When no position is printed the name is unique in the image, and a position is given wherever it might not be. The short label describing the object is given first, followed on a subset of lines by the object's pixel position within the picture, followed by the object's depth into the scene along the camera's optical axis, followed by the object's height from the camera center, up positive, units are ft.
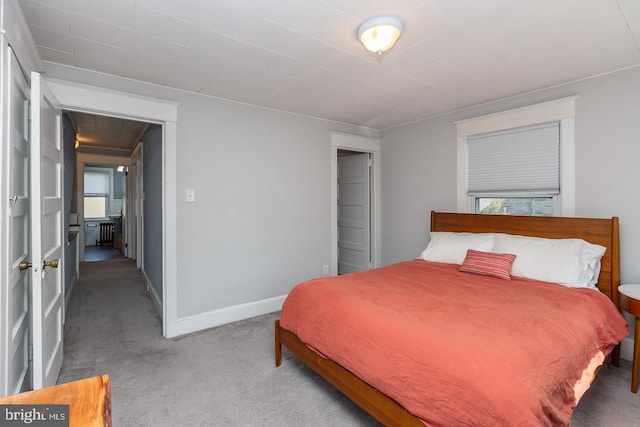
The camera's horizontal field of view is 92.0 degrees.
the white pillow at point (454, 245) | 9.53 -1.13
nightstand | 6.71 -2.39
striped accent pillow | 8.36 -1.50
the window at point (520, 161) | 9.22 +1.63
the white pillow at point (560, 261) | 7.69 -1.33
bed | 4.01 -2.13
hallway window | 30.86 +1.87
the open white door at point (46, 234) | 5.53 -0.48
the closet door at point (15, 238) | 4.69 -0.49
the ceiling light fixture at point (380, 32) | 5.95 +3.53
